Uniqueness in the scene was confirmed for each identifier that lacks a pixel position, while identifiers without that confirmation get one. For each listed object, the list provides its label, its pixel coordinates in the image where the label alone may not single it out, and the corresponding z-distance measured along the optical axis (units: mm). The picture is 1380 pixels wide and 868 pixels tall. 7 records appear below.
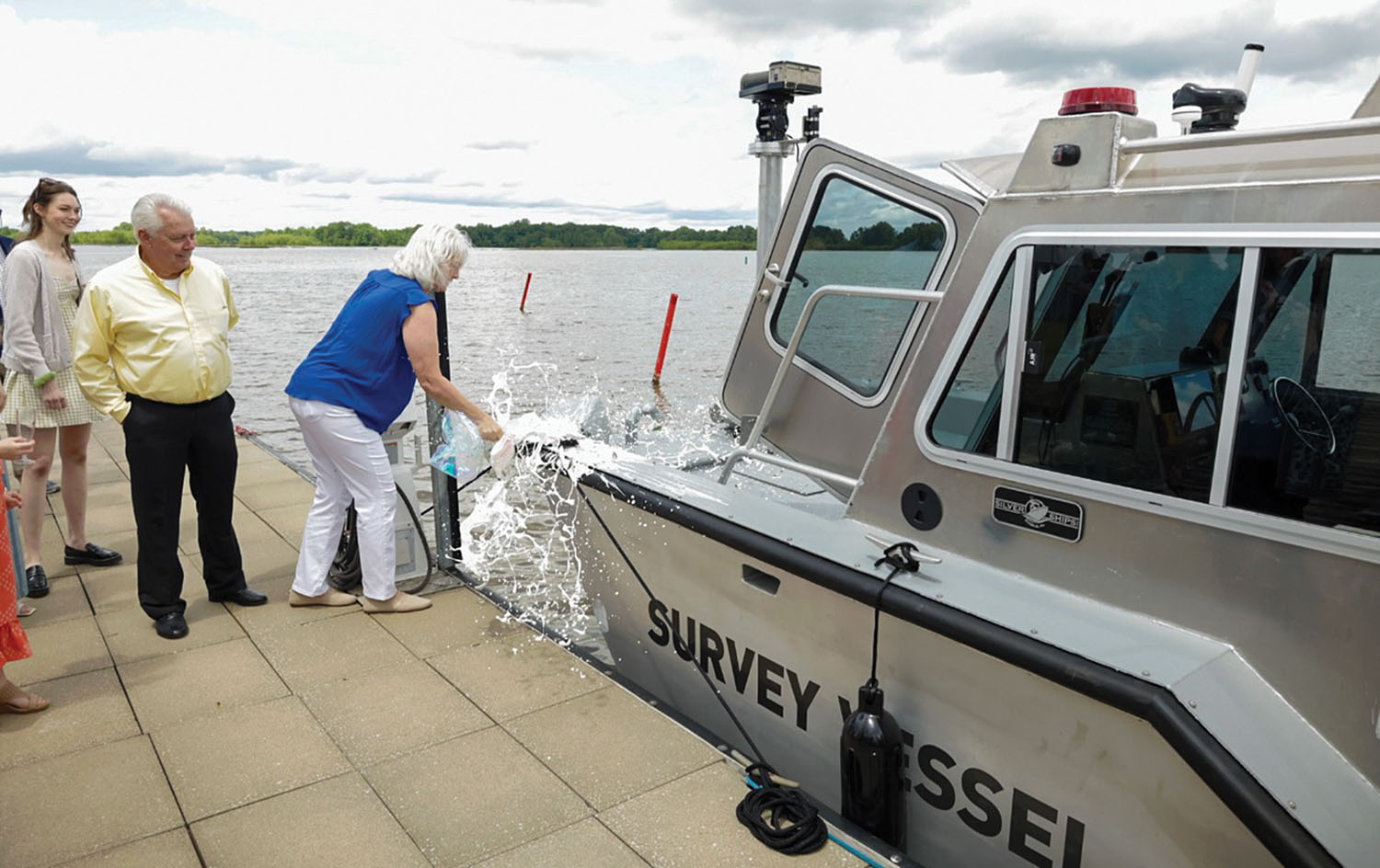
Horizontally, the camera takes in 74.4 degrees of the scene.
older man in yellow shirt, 3834
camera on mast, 4918
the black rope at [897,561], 2826
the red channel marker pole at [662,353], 15567
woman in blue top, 4020
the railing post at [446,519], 5109
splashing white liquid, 4520
